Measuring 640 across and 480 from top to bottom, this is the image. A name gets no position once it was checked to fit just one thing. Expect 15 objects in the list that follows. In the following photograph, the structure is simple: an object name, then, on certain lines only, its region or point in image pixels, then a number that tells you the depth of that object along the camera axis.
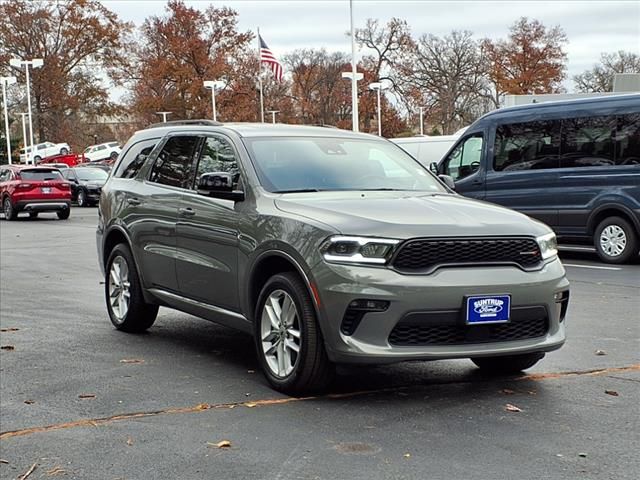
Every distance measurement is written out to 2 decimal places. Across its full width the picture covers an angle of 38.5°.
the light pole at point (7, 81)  54.19
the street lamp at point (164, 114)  69.51
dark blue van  13.49
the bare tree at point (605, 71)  67.75
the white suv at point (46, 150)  63.43
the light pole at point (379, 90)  55.06
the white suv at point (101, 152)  63.76
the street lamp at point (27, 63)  53.62
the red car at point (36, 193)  28.77
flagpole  68.87
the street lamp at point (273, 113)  76.07
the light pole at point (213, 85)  57.58
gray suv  5.29
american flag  41.69
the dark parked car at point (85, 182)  37.47
